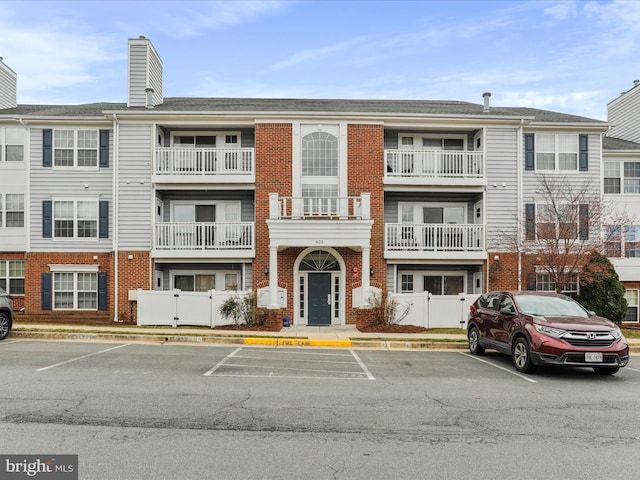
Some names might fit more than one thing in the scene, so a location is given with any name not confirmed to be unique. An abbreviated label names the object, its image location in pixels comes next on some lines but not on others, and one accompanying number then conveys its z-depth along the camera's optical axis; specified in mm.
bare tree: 19047
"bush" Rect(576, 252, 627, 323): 19656
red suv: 10289
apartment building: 20641
